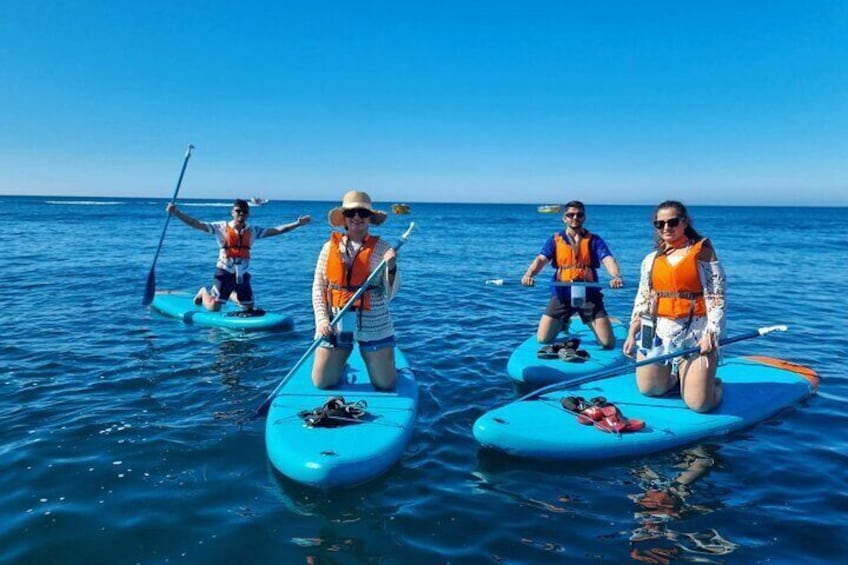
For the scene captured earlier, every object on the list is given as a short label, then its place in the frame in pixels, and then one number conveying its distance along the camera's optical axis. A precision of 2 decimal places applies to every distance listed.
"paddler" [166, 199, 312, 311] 10.08
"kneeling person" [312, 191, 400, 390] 6.01
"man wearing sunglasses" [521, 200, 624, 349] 7.93
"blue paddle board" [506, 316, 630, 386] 7.20
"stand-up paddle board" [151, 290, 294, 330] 9.91
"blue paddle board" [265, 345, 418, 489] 4.54
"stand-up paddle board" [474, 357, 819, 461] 5.17
